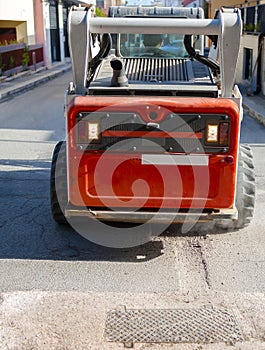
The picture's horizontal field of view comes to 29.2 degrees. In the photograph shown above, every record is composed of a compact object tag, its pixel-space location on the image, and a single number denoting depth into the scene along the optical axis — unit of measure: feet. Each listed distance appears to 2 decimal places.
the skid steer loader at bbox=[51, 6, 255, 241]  15.28
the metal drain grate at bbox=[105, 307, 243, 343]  12.74
